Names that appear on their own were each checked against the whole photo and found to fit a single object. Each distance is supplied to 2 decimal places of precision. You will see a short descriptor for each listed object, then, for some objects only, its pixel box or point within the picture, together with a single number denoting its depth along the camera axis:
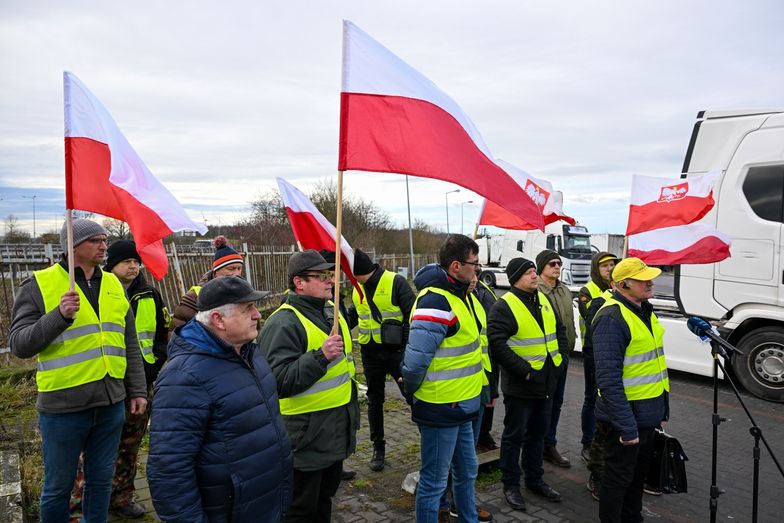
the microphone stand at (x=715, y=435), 3.39
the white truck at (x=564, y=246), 21.72
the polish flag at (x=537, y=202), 5.04
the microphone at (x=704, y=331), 3.51
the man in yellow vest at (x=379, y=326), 4.92
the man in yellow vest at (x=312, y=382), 2.75
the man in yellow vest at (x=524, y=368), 4.11
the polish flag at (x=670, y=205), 5.55
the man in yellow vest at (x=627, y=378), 3.38
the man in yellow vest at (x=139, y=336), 3.92
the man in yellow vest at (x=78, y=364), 2.96
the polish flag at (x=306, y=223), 3.94
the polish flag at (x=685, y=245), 5.84
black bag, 3.62
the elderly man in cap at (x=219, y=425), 2.03
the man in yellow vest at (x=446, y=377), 3.28
